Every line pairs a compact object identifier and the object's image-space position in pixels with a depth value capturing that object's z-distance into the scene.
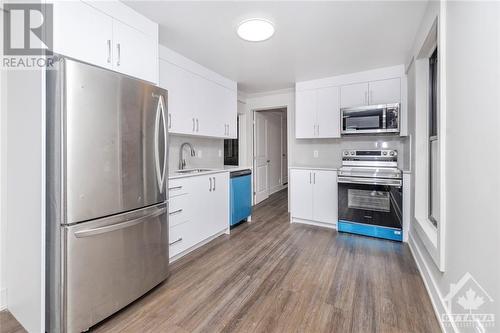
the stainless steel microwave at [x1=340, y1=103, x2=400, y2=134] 3.13
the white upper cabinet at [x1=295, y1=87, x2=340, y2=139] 3.68
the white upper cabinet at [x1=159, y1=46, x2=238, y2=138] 2.68
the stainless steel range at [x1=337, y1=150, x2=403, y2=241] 3.01
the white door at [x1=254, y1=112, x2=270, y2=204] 5.26
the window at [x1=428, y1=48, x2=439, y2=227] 2.29
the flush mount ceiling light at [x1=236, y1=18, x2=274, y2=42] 2.08
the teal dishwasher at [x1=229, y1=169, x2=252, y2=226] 3.51
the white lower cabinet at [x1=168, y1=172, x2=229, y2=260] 2.46
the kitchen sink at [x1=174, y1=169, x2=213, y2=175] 3.10
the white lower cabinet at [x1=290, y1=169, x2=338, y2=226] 3.53
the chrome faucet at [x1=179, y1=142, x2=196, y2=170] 3.30
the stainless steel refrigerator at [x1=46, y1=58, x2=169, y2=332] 1.37
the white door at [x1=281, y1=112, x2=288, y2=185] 6.93
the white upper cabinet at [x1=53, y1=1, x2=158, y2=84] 1.50
